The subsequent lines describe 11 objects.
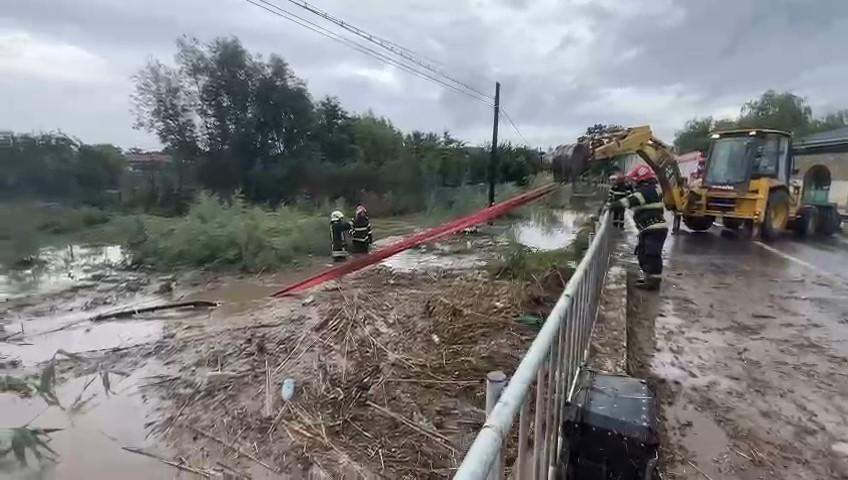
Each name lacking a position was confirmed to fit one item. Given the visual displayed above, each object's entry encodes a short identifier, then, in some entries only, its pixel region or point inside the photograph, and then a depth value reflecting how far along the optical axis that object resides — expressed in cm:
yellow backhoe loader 1088
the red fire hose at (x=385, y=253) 784
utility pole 2022
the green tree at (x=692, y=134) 6028
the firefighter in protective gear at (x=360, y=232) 1112
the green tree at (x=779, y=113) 4816
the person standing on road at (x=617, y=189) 789
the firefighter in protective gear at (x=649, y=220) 634
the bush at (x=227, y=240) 1133
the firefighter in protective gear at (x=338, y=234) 1109
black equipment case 227
